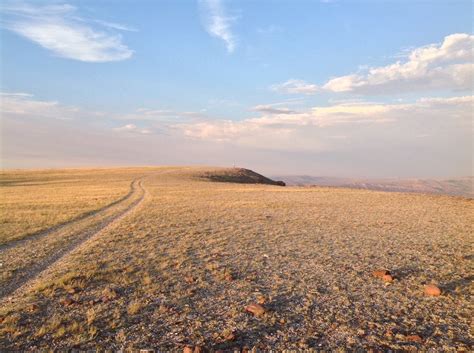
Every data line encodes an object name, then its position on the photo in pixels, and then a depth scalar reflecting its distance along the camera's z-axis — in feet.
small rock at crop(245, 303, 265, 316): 29.30
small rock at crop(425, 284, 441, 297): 33.32
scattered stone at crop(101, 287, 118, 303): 33.14
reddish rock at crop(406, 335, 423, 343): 24.86
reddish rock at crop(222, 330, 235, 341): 25.24
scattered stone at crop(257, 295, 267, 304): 31.81
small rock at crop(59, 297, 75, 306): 32.22
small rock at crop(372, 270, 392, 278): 38.22
